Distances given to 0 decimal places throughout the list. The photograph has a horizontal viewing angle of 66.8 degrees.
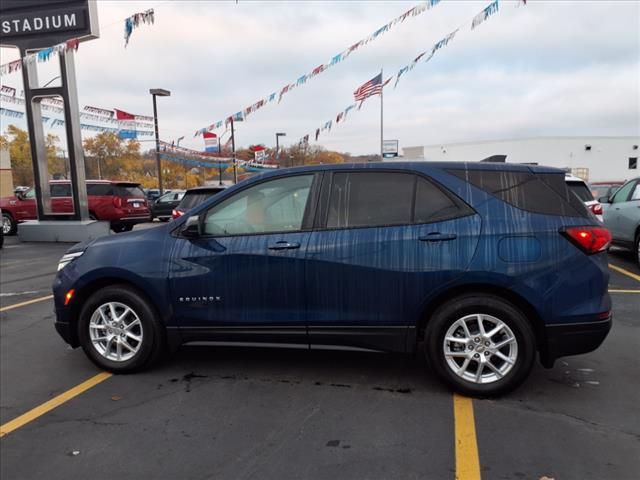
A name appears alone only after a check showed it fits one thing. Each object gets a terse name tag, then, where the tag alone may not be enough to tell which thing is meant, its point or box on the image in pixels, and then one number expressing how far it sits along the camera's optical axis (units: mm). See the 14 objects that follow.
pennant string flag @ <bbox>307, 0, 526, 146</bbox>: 13930
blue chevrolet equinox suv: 3305
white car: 7824
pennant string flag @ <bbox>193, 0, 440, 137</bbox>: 7680
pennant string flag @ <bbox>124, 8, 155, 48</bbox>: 9273
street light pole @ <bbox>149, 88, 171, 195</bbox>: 24334
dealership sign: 12281
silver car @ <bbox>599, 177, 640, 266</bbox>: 8336
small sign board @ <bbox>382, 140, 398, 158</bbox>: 37644
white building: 58906
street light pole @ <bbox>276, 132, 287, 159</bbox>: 32284
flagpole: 24148
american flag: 14211
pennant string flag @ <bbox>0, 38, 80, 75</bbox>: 11203
